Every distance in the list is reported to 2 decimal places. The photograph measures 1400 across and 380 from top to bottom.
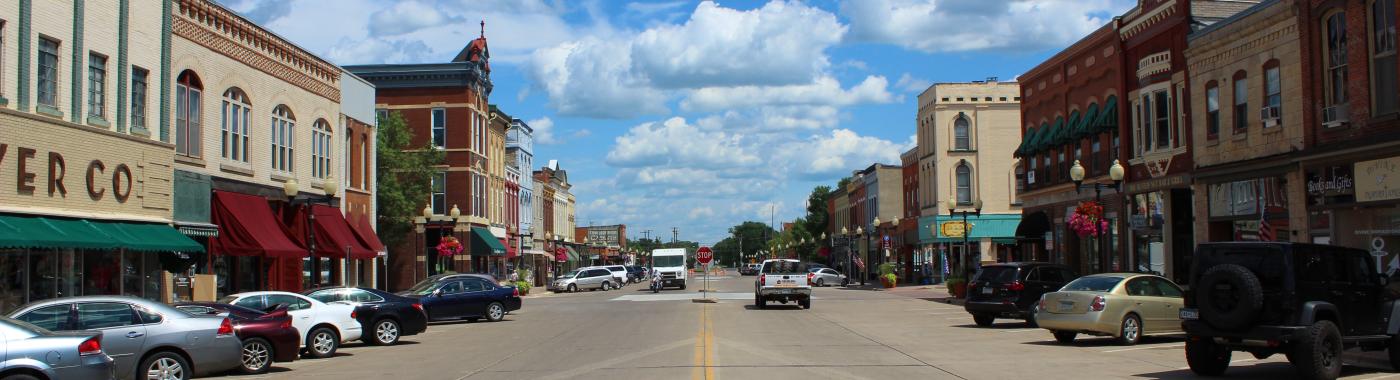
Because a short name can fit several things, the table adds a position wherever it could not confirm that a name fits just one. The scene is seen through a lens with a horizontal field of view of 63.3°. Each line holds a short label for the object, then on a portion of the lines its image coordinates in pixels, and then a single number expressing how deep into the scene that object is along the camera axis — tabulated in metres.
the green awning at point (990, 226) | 62.53
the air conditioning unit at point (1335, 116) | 24.56
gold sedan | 19.98
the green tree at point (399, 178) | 52.25
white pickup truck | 36.41
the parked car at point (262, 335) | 17.42
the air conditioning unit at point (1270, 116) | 27.26
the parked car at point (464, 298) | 31.06
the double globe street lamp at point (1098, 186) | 28.70
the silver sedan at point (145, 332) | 14.48
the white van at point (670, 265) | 66.50
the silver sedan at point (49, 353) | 11.80
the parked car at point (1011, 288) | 25.84
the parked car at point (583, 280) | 63.56
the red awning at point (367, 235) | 40.30
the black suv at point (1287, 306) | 13.78
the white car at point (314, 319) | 20.42
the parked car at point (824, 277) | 70.75
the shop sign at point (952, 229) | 62.28
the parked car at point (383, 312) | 23.02
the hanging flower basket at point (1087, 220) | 32.56
